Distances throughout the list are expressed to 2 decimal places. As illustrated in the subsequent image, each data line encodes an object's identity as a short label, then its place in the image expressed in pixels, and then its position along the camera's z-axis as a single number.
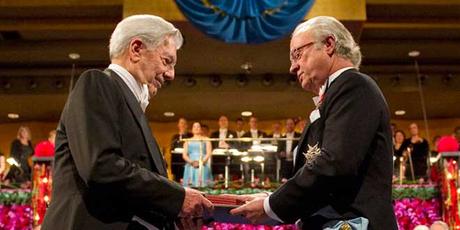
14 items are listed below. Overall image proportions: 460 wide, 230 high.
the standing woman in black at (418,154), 9.48
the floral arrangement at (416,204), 7.52
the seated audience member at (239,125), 11.08
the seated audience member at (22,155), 9.56
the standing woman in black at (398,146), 9.32
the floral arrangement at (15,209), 7.42
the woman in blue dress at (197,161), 8.52
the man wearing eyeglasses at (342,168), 2.17
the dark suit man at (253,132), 10.34
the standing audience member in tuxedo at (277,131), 9.68
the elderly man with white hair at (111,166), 2.04
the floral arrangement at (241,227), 7.30
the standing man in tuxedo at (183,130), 10.05
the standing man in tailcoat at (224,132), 10.26
